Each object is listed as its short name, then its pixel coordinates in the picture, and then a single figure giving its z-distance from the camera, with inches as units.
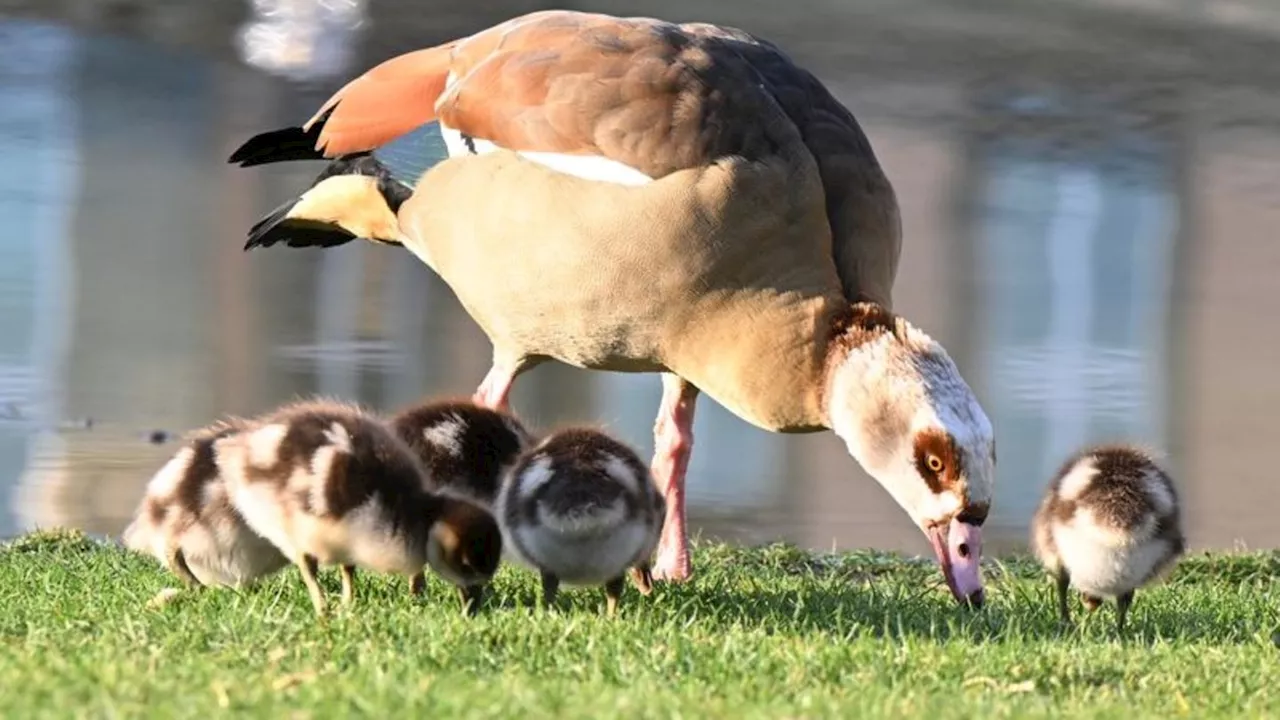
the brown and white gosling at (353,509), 425.4
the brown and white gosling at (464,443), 494.9
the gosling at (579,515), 442.0
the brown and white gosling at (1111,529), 477.7
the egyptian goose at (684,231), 522.0
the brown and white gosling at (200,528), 454.0
